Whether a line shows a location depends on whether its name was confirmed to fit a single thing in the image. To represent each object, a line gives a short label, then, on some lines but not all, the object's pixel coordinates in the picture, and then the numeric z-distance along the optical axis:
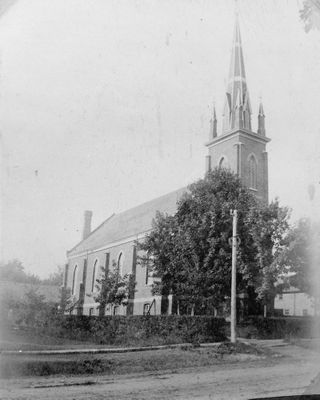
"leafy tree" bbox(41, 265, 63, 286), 54.43
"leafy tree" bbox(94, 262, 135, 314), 26.81
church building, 30.38
